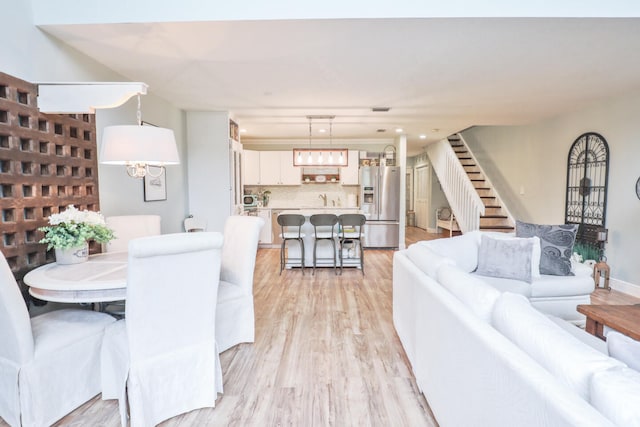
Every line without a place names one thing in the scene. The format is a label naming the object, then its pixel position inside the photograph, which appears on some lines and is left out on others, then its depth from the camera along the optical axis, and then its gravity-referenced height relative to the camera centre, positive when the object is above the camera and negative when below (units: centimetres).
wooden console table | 200 -78
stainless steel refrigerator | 719 -18
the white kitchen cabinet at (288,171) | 780 +50
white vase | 239 -45
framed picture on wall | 409 +6
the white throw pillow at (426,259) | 219 -45
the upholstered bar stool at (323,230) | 491 -59
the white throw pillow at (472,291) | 147 -46
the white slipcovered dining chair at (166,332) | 168 -77
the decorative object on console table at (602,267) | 431 -91
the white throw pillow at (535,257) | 312 -58
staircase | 680 +0
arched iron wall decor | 453 +8
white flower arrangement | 229 -26
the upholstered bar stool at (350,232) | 494 -60
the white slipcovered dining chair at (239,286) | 268 -77
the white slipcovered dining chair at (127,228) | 311 -35
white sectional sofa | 83 -52
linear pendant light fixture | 589 +62
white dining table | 186 -52
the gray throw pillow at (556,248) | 317 -51
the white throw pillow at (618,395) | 76 -47
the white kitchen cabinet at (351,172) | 777 +48
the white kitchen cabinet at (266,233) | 741 -88
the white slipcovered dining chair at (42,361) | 168 -91
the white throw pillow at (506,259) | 306 -59
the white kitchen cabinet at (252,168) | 774 +55
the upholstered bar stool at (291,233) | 493 -65
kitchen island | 549 -97
